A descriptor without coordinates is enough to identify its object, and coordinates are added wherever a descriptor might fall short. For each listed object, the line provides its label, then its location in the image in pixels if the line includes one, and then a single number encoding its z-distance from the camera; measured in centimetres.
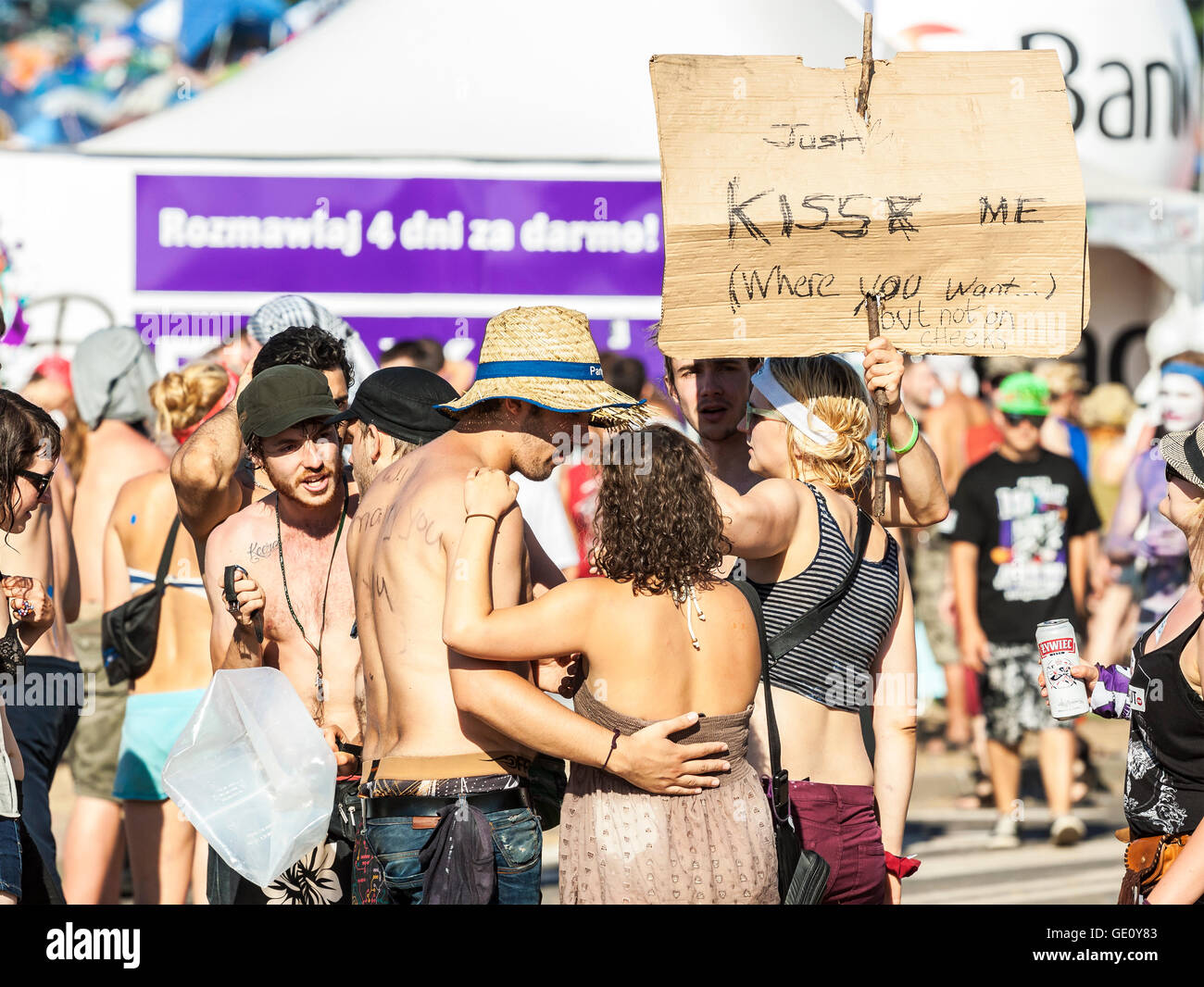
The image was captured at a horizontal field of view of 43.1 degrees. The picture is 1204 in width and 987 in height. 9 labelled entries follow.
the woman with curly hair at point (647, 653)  309
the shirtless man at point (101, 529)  551
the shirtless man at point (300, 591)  392
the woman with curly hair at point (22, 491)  362
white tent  776
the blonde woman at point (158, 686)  517
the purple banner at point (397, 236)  749
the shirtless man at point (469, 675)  314
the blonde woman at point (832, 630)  349
